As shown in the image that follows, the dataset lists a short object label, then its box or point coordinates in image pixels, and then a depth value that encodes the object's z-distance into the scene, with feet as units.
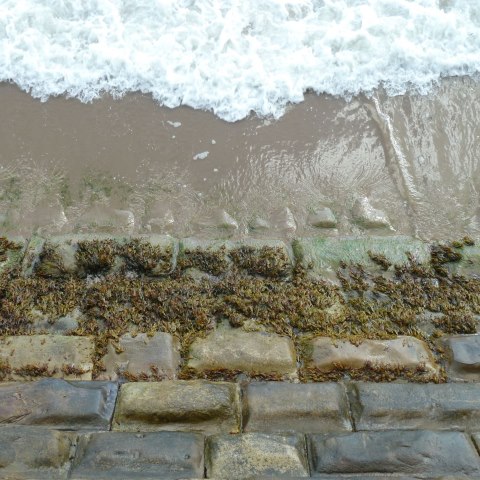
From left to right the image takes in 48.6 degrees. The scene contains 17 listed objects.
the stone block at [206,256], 10.74
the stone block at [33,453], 6.99
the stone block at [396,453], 7.27
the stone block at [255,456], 7.18
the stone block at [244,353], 8.87
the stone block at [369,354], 8.98
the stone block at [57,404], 7.77
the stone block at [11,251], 10.85
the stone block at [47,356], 8.66
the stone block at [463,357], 9.10
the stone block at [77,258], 10.59
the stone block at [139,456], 7.08
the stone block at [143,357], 8.75
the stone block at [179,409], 7.87
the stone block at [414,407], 8.05
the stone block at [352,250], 10.98
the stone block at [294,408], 7.95
